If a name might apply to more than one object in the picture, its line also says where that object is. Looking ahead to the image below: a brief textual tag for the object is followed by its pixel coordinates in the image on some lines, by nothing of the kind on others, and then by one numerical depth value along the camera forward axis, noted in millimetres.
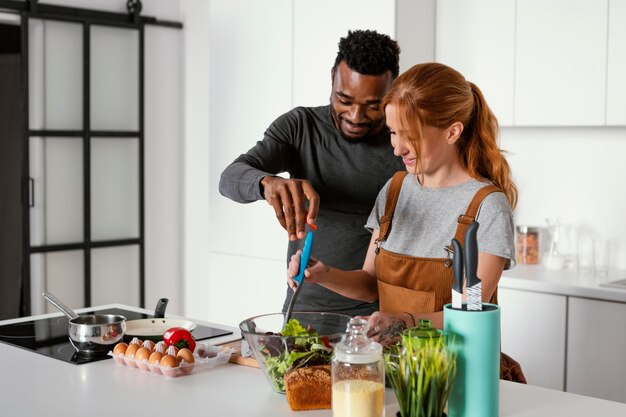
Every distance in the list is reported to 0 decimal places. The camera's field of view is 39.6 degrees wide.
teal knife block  1526
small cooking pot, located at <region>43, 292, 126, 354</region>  2096
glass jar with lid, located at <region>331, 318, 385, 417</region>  1505
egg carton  1913
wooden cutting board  2012
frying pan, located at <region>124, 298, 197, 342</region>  2332
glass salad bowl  1714
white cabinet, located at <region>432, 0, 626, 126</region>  3539
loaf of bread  1665
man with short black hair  2346
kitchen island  1675
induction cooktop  2119
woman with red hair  2035
